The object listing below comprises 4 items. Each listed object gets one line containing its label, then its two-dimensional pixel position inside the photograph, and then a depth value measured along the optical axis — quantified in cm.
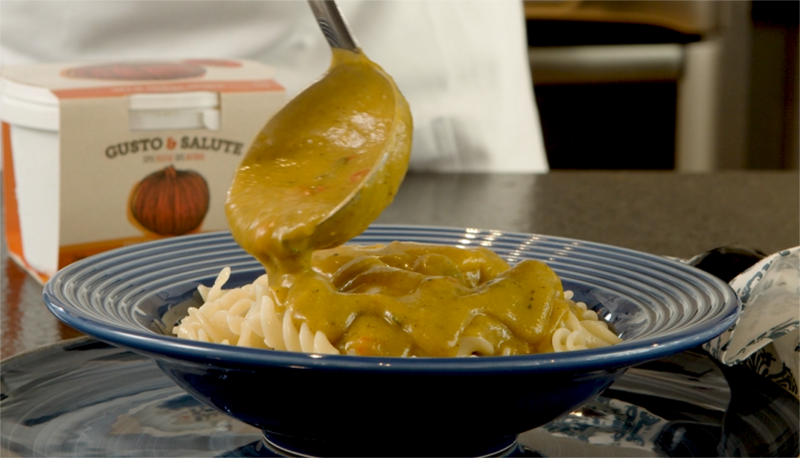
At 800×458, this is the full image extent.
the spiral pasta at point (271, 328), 107
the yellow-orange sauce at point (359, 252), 107
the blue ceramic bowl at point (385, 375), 93
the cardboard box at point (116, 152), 130
